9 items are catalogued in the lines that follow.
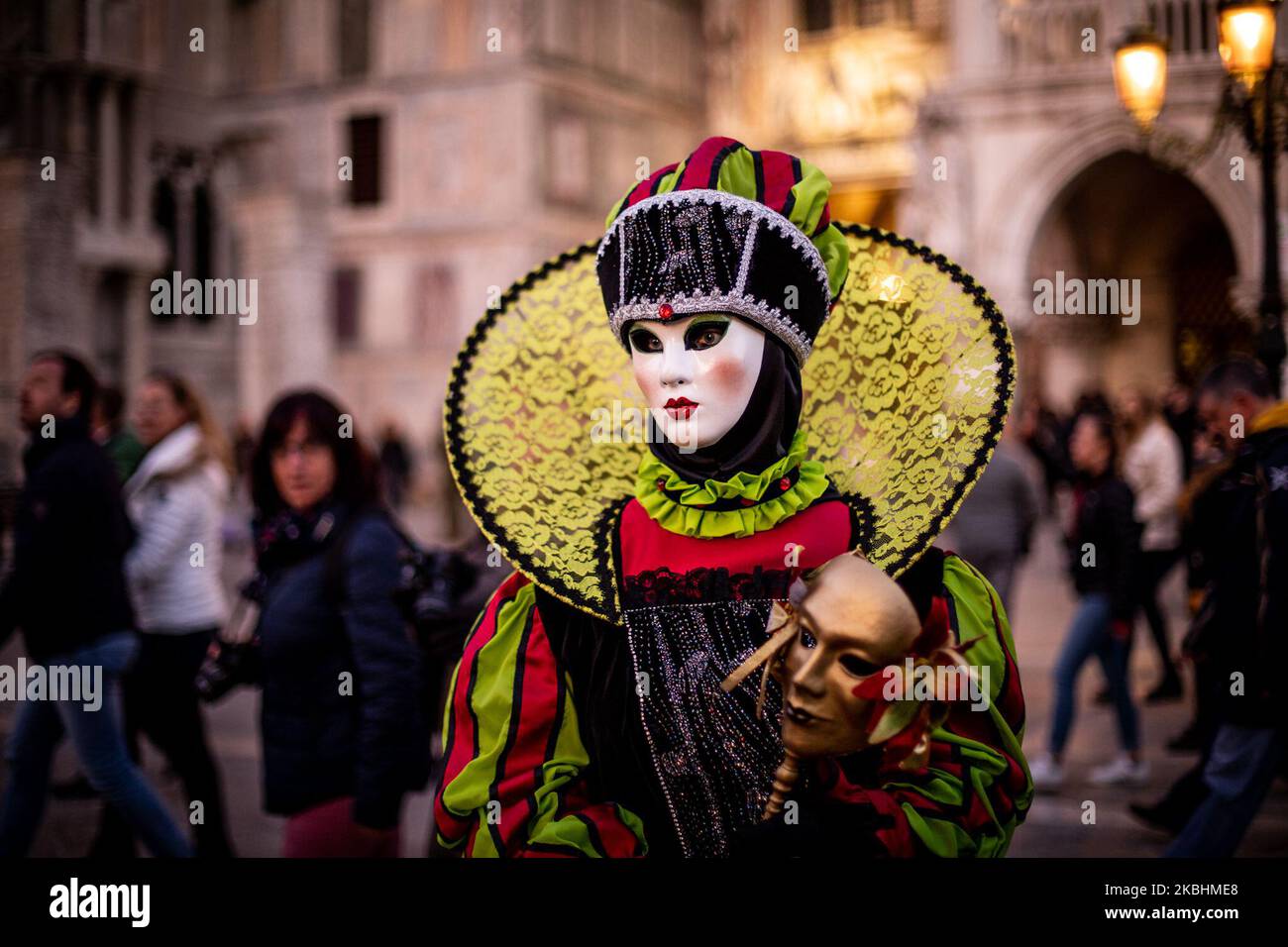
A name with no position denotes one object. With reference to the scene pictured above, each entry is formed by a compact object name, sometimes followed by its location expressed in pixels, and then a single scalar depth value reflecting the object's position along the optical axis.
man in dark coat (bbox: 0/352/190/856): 4.27
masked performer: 2.03
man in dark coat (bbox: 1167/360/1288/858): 3.96
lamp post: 5.59
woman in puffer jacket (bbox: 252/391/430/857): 3.32
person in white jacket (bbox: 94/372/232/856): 4.88
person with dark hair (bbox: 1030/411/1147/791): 6.10
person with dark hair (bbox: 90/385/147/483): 6.39
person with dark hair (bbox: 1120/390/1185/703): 7.81
